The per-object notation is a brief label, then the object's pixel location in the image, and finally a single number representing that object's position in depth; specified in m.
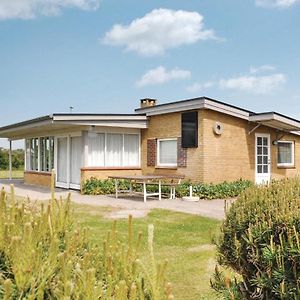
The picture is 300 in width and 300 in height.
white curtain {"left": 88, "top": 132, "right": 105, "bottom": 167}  17.14
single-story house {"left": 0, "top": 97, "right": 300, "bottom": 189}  15.88
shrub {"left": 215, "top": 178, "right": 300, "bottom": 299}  2.88
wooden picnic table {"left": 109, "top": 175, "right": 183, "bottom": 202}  13.55
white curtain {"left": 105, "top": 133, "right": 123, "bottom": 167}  17.66
